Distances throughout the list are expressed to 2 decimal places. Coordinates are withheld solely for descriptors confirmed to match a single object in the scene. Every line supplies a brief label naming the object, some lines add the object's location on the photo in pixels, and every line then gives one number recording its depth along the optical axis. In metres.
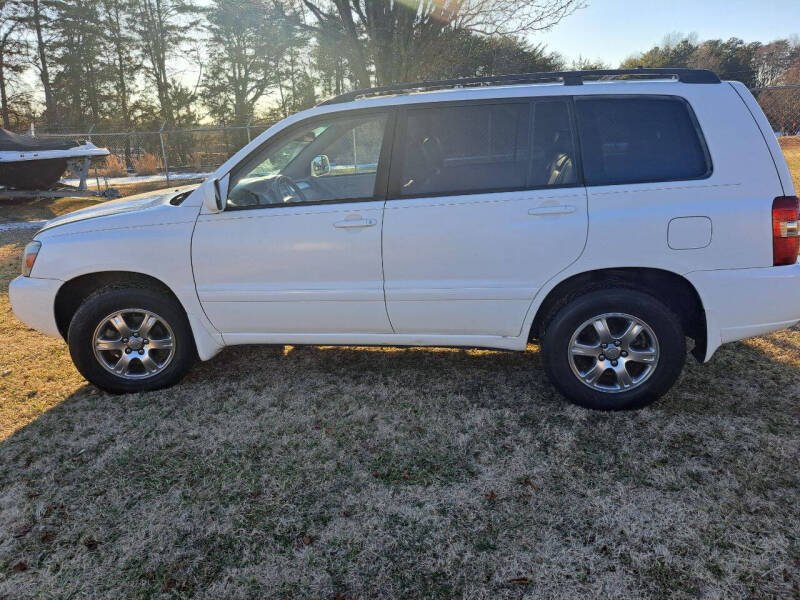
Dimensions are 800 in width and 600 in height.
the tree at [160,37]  28.44
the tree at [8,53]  25.11
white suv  2.91
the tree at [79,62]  26.88
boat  12.77
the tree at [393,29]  15.18
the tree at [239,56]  27.88
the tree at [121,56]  27.97
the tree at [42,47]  25.89
